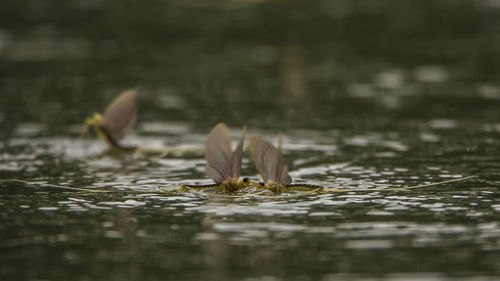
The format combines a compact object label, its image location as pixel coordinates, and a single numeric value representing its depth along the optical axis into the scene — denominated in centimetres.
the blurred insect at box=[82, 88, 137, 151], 857
